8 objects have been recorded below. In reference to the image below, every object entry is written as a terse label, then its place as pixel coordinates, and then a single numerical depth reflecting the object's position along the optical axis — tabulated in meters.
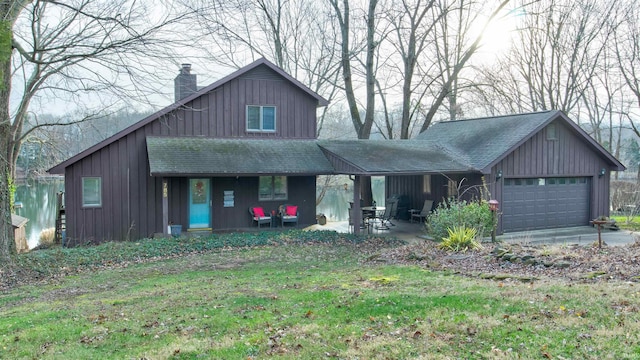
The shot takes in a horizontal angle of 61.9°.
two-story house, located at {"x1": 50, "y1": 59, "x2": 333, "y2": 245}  17.03
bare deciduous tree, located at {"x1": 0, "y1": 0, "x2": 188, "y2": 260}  11.38
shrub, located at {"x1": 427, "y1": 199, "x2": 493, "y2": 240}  14.02
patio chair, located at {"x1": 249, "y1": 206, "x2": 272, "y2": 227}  18.89
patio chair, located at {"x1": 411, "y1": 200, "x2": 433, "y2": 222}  20.58
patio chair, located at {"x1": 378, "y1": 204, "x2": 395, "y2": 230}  19.61
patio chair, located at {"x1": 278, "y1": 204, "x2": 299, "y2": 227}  19.19
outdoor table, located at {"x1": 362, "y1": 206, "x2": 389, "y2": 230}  19.83
